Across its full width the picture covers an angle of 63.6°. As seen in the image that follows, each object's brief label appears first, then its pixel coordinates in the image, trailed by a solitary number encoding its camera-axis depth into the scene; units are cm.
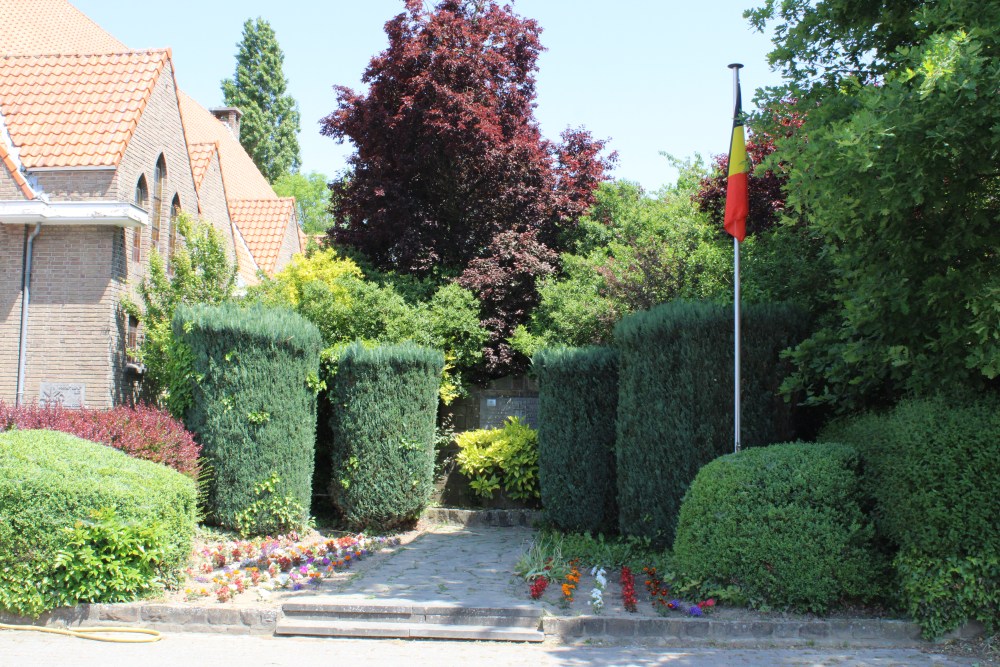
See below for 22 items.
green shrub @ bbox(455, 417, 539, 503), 1365
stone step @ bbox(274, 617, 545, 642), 741
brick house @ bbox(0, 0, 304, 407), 1409
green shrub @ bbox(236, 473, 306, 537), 1108
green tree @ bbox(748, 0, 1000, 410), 625
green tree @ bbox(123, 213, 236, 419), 1325
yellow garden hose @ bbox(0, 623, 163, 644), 721
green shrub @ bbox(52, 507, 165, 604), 761
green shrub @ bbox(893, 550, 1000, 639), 681
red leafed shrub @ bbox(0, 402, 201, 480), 997
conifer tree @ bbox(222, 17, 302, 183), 4641
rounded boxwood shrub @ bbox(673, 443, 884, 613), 740
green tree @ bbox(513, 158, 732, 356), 1276
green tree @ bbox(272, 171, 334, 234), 4559
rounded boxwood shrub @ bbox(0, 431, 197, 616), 757
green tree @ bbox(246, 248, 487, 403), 1427
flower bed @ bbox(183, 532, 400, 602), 851
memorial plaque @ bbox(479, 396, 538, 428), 1508
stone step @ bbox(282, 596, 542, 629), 757
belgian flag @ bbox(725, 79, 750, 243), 935
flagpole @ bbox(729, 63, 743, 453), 872
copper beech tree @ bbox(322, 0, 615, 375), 1606
